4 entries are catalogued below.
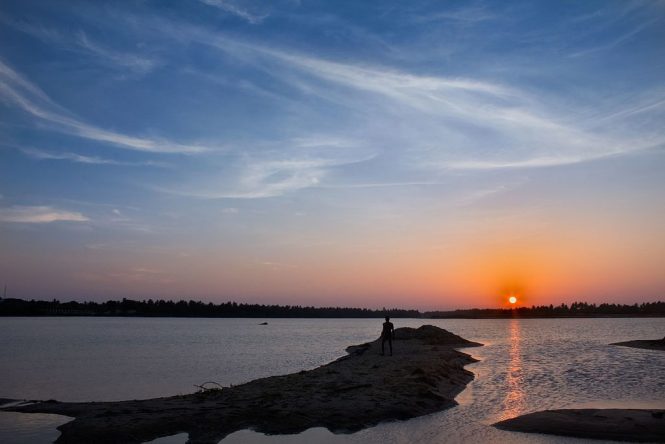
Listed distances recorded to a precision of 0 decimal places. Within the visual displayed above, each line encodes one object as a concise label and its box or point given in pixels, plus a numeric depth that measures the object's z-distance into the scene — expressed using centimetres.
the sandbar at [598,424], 1716
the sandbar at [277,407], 1778
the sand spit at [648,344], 5892
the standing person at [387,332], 4050
